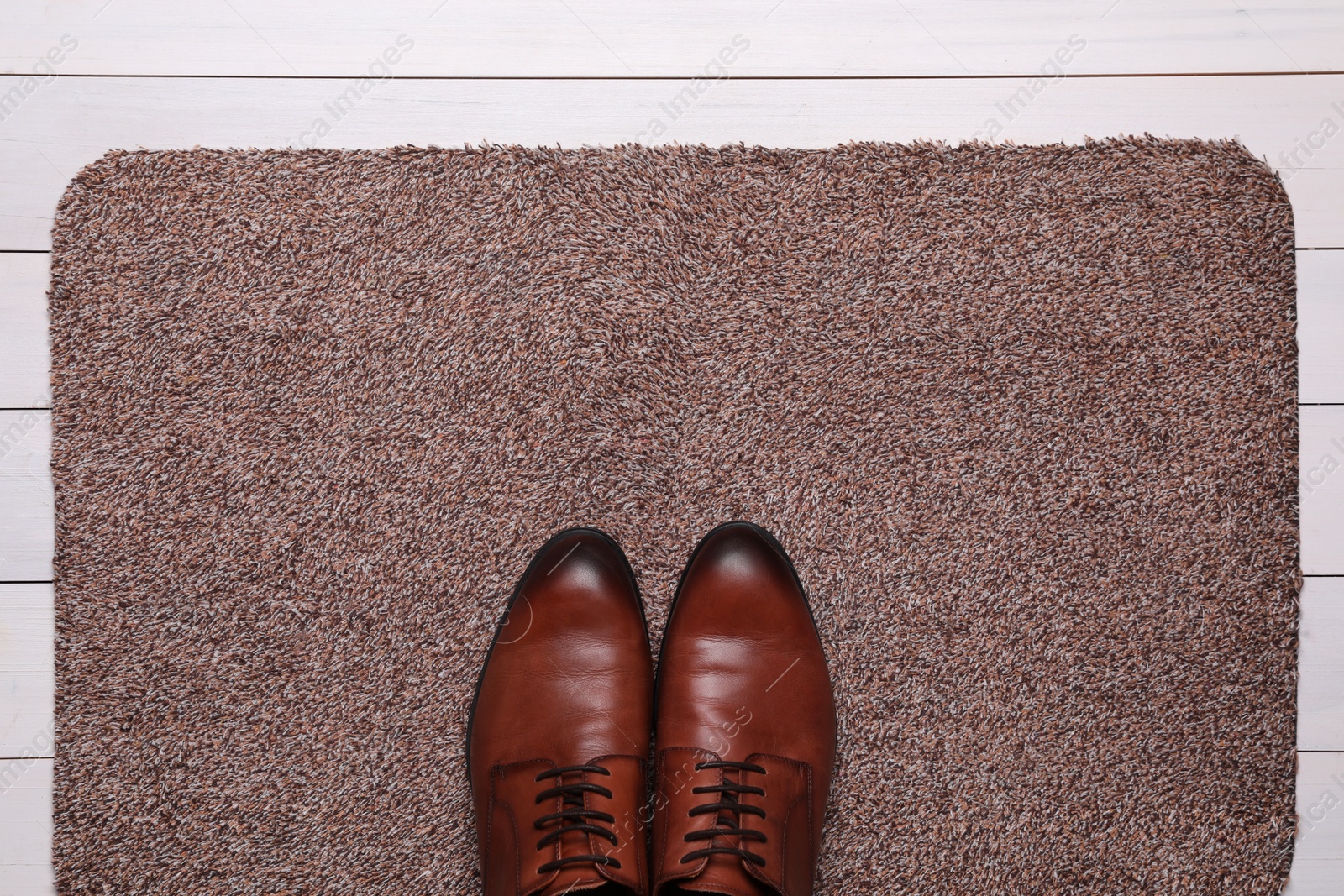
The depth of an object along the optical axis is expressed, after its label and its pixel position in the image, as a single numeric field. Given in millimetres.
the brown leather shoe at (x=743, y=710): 651
